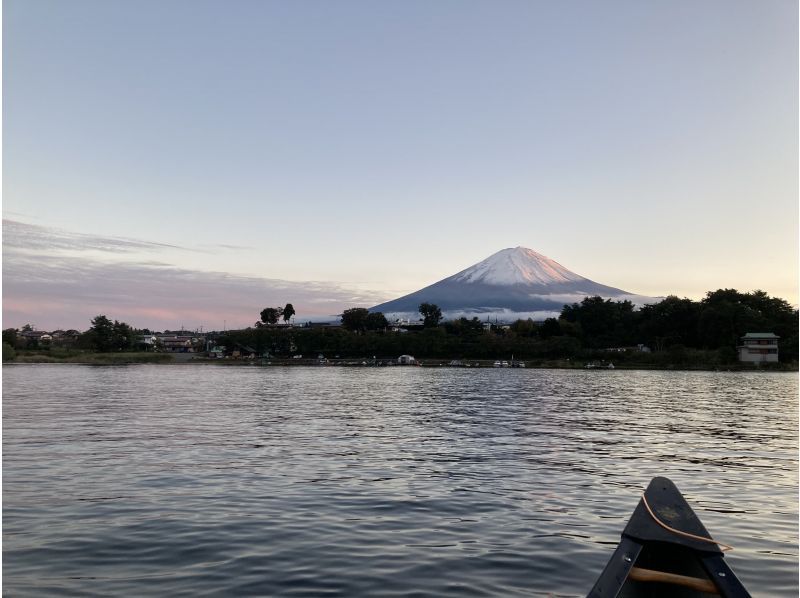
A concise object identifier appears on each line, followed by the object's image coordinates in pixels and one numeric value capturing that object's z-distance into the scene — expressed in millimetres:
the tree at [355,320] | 182150
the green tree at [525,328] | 153250
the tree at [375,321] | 183250
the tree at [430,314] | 176500
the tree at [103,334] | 160250
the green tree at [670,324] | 132250
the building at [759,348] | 117438
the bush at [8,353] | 137250
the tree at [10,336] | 155388
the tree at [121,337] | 161750
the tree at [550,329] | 145500
